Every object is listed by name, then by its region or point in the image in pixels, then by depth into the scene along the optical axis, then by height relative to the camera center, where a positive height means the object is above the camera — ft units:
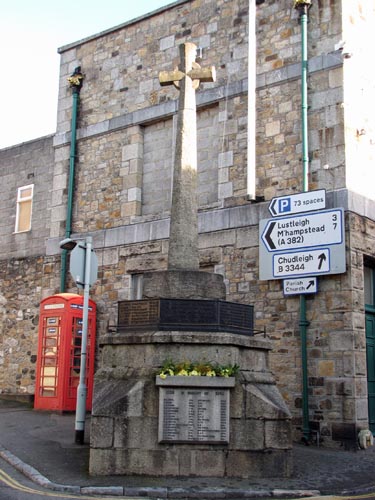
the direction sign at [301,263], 37.50 +7.39
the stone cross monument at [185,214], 28.71 +7.88
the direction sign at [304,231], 37.32 +9.30
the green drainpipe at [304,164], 36.83 +13.64
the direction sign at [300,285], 37.83 +6.07
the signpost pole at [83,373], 30.73 +0.59
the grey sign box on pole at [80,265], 32.24 +5.90
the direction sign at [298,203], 38.11 +11.05
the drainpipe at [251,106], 41.57 +18.07
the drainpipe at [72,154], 51.65 +18.40
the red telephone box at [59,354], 43.09 +2.04
